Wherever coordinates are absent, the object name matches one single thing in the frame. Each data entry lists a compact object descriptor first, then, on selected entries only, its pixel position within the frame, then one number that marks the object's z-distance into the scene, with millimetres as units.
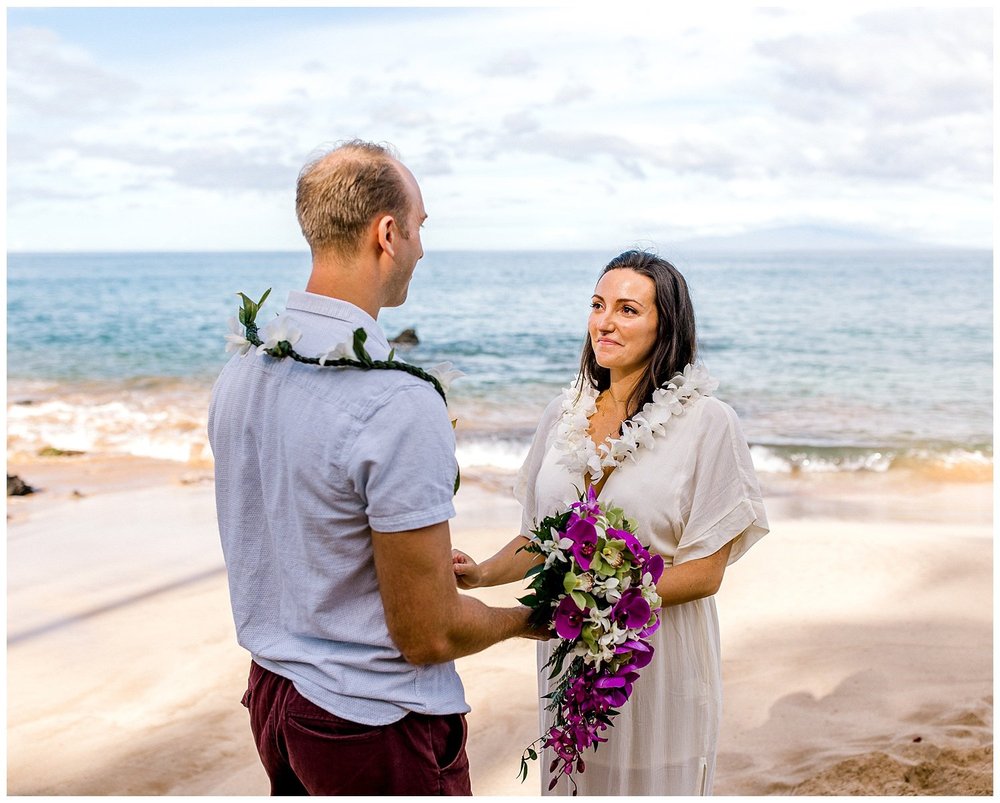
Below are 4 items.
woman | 2910
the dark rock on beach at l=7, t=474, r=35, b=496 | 10336
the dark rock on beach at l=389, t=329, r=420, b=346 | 24312
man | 1917
